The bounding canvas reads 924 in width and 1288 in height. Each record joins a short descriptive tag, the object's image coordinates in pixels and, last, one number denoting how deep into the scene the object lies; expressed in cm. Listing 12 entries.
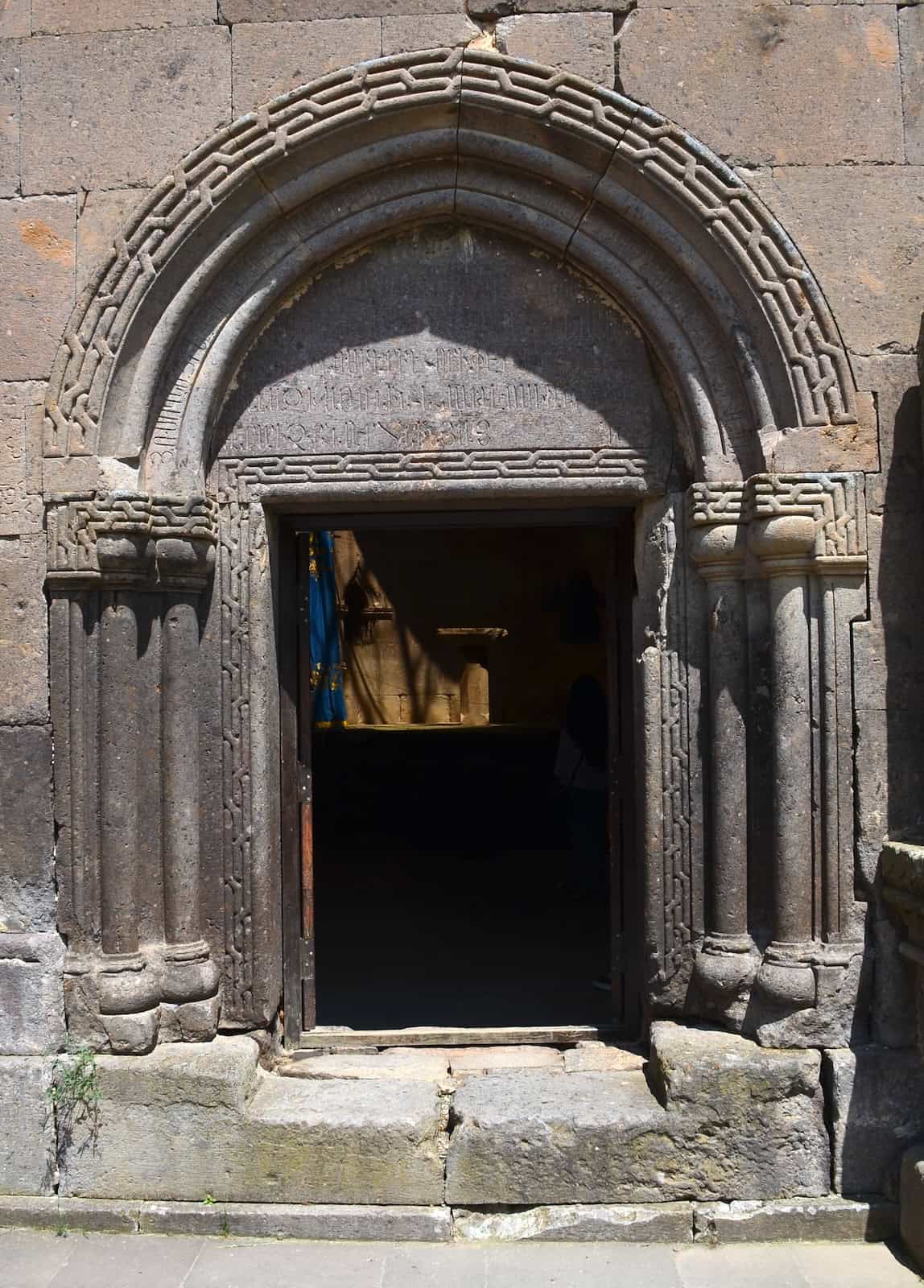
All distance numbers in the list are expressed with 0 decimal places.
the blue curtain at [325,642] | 800
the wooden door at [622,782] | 406
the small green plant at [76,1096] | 353
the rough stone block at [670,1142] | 342
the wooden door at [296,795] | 400
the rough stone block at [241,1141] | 343
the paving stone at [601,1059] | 378
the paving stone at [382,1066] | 377
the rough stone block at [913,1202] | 321
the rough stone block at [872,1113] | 345
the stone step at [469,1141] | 342
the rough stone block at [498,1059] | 379
